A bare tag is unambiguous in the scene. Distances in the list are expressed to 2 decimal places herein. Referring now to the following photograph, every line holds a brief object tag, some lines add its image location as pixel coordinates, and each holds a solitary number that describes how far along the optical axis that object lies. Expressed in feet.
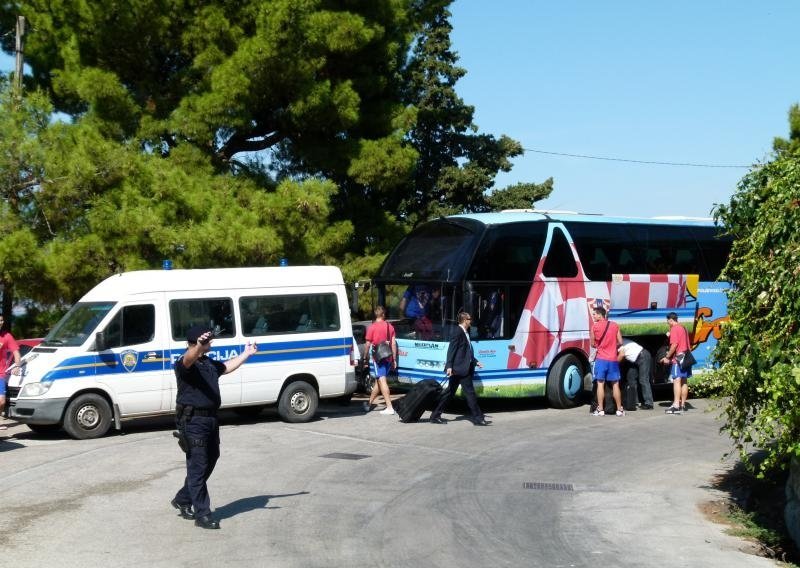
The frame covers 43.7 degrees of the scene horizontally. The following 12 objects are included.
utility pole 59.11
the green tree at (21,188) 54.90
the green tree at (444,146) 108.99
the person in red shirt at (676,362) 61.26
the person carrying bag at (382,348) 57.76
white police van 47.55
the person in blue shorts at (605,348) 59.36
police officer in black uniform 29.96
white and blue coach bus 59.62
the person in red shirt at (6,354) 47.93
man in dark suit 53.57
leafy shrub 30.63
